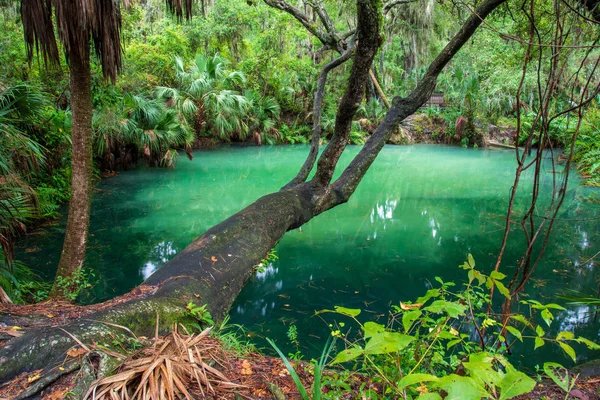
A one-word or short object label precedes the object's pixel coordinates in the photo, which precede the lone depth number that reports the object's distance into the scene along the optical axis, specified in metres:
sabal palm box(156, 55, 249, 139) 15.21
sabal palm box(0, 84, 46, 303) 3.25
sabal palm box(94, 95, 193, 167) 10.36
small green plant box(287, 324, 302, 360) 2.85
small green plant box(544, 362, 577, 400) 1.36
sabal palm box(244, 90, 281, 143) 18.59
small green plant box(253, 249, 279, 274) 3.51
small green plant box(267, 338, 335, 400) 1.42
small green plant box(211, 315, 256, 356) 2.22
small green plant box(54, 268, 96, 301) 3.62
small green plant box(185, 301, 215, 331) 2.45
